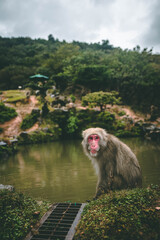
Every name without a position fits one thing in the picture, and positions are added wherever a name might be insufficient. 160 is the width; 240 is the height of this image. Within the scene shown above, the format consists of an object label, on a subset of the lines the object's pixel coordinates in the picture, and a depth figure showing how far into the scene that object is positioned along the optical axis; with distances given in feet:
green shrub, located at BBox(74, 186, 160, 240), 7.63
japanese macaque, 12.06
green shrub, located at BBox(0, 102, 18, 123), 56.39
